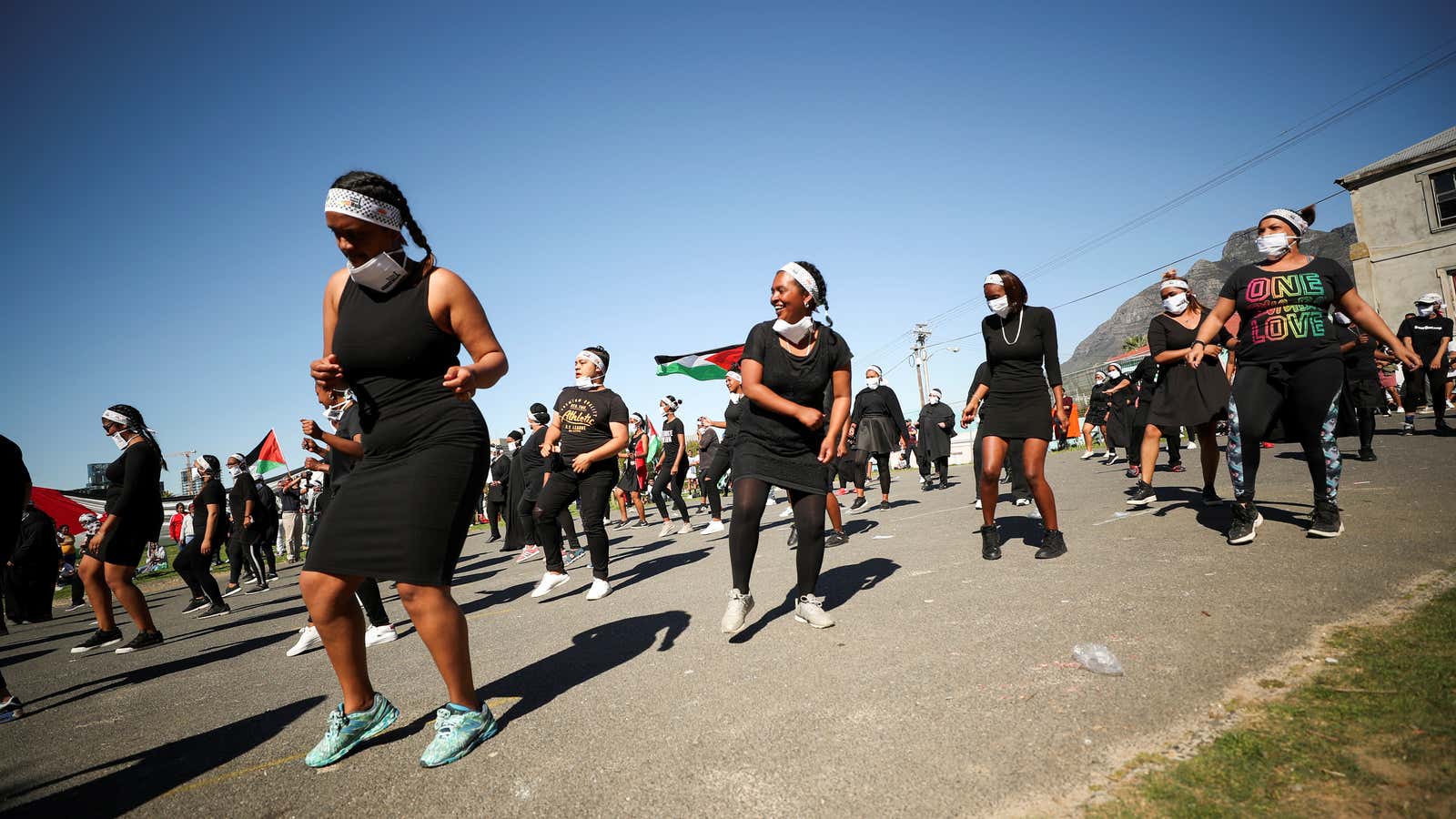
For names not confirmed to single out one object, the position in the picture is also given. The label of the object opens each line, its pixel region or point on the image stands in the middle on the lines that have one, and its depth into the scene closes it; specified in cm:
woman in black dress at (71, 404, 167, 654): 576
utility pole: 5097
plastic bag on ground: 264
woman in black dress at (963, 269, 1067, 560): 508
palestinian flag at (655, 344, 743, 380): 2089
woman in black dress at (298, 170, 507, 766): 262
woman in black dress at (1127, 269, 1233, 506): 591
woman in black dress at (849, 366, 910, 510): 1000
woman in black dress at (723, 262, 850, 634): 393
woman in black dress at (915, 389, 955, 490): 1247
